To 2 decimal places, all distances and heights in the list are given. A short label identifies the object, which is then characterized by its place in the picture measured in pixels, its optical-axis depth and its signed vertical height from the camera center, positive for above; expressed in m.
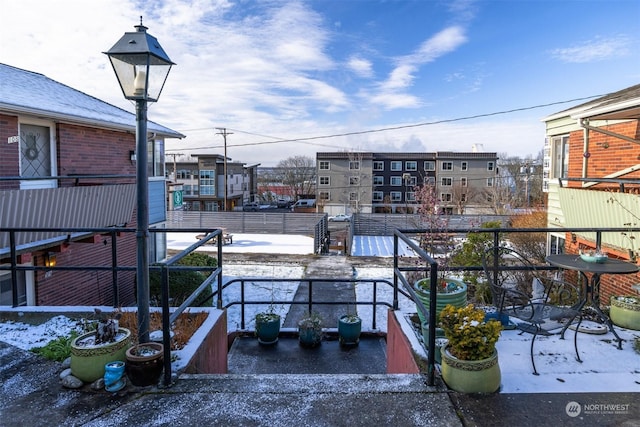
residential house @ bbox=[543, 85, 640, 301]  6.38 +0.42
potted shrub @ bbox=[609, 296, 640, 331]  3.81 -1.10
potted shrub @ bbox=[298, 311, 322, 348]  5.66 -1.93
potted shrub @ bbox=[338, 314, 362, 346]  5.70 -1.92
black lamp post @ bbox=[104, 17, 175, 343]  3.02 +0.76
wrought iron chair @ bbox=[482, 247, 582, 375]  3.14 -0.93
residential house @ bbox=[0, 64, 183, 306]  7.21 +0.02
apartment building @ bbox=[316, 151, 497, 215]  48.22 +1.77
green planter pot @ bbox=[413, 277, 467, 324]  3.59 -0.92
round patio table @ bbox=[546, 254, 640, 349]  3.26 -0.60
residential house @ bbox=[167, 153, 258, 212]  48.75 +0.94
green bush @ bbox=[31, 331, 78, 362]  3.34 -1.32
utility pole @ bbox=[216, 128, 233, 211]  40.53 +5.28
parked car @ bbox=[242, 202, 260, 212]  50.54 -2.31
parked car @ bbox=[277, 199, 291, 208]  58.31 -2.15
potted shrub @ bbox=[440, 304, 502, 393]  2.64 -1.06
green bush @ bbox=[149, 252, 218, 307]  9.22 -2.16
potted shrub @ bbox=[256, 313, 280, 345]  5.64 -1.87
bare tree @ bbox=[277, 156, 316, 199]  70.25 +2.36
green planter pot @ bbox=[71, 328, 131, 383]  2.86 -1.18
